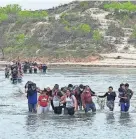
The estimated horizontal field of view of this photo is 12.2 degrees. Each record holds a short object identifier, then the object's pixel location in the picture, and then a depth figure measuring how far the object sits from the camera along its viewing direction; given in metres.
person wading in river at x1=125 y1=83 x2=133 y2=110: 28.25
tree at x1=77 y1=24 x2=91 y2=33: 103.31
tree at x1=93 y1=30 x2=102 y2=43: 99.00
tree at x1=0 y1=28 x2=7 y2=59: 105.31
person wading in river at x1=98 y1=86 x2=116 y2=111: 28.45
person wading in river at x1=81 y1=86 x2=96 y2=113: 27.89
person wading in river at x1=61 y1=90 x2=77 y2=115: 26.73
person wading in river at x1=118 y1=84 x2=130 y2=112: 28.22
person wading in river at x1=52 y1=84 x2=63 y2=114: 27.38
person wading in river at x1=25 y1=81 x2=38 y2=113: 27.78
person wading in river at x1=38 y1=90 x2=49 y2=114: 27.19
